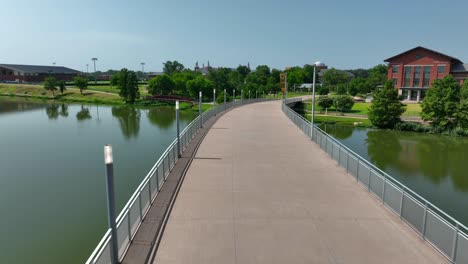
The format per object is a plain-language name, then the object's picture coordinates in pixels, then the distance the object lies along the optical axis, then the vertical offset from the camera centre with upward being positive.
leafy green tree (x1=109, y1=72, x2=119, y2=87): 94.53 +0.47
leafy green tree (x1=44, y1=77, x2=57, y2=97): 103.06 -0.94
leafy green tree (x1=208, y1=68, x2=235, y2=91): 99.12 +0.97
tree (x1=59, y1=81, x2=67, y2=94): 105.25 -1.48
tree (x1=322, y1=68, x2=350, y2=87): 140.62 +2.88
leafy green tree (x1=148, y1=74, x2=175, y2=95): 94.12 -0.63
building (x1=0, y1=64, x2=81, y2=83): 133.75 +2.67
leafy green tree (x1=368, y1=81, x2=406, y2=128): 55.50 -3.45
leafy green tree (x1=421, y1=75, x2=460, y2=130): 51.34 -2.40
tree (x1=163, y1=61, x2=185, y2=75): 172.85 +7.96
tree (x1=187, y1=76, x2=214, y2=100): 90.56 -0.96
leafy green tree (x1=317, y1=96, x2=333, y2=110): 74.31 -3.43
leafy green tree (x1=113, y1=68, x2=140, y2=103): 89.31 -0.76
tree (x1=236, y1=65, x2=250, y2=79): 168.59 +6.49
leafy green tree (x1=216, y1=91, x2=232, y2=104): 80.36 -3.44
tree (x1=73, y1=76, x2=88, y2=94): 102.00 -0.49
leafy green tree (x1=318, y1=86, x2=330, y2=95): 109.52 -1.75
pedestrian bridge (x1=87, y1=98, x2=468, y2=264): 7.82 -3.56
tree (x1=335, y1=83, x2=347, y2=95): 104.25 -1.04
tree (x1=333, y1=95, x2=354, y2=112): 71.75 -3.35
